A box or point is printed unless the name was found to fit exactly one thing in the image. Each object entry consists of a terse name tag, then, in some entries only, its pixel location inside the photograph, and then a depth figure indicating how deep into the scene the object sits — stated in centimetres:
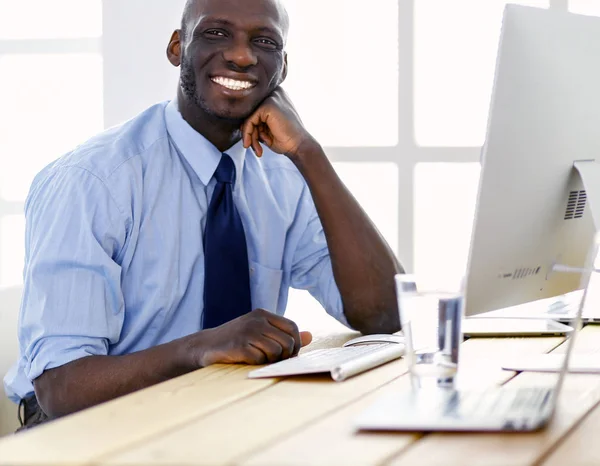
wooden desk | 236
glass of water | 263
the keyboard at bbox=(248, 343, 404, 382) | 282
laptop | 245
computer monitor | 268
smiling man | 315
